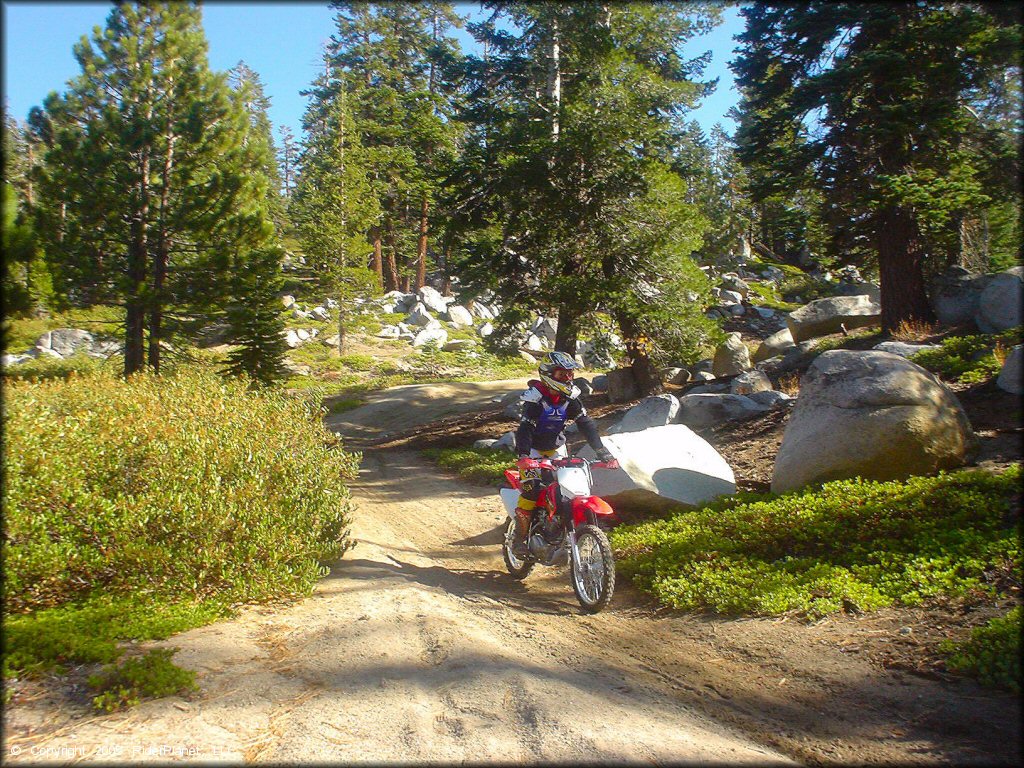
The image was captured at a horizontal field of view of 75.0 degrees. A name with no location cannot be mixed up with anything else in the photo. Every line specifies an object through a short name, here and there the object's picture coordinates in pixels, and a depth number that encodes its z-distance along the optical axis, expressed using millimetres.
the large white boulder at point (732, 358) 18281
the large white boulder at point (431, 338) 37406
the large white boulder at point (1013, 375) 9168
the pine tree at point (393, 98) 39656
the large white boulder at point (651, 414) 12430
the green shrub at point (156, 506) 5156
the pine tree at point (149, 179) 16969
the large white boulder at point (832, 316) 19844
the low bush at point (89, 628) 4102
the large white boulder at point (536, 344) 36619
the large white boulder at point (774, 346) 19984
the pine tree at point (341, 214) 32219
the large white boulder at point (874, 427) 7391
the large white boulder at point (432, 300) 43781
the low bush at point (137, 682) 3735
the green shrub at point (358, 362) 33219
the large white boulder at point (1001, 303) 12352
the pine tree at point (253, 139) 18656
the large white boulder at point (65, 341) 32500
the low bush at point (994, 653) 4133
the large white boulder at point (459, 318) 42438
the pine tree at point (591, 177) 13641
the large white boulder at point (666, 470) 8547
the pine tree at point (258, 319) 18375
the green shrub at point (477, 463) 12453
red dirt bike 6094
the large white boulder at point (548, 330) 36500
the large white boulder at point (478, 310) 44500
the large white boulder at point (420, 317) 40344
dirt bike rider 6875
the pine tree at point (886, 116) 11820
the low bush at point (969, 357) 10336
